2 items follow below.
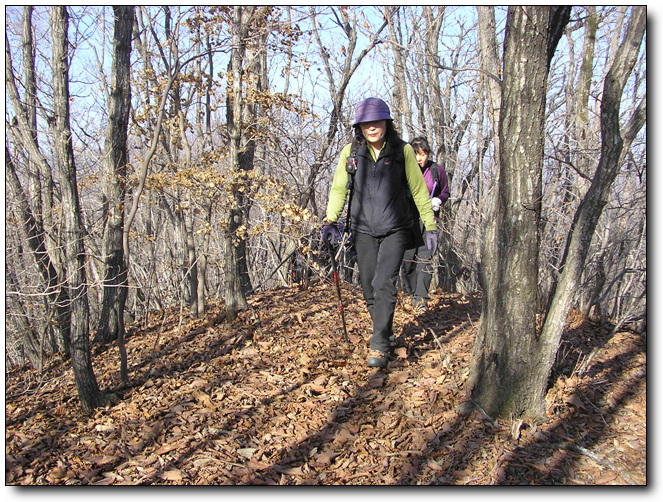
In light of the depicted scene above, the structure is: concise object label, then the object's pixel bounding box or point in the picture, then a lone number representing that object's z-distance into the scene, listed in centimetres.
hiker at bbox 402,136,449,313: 593
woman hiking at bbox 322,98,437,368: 435
